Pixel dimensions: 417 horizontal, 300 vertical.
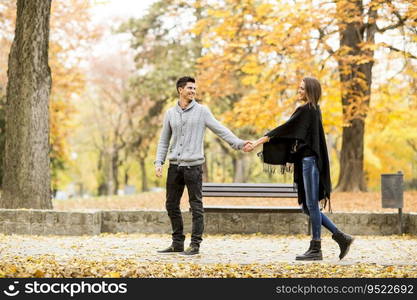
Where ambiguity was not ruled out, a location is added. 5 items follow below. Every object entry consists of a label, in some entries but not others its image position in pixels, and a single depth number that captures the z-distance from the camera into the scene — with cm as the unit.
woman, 833
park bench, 1199
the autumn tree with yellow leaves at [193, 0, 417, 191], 1855
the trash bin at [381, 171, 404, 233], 1205
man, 882
